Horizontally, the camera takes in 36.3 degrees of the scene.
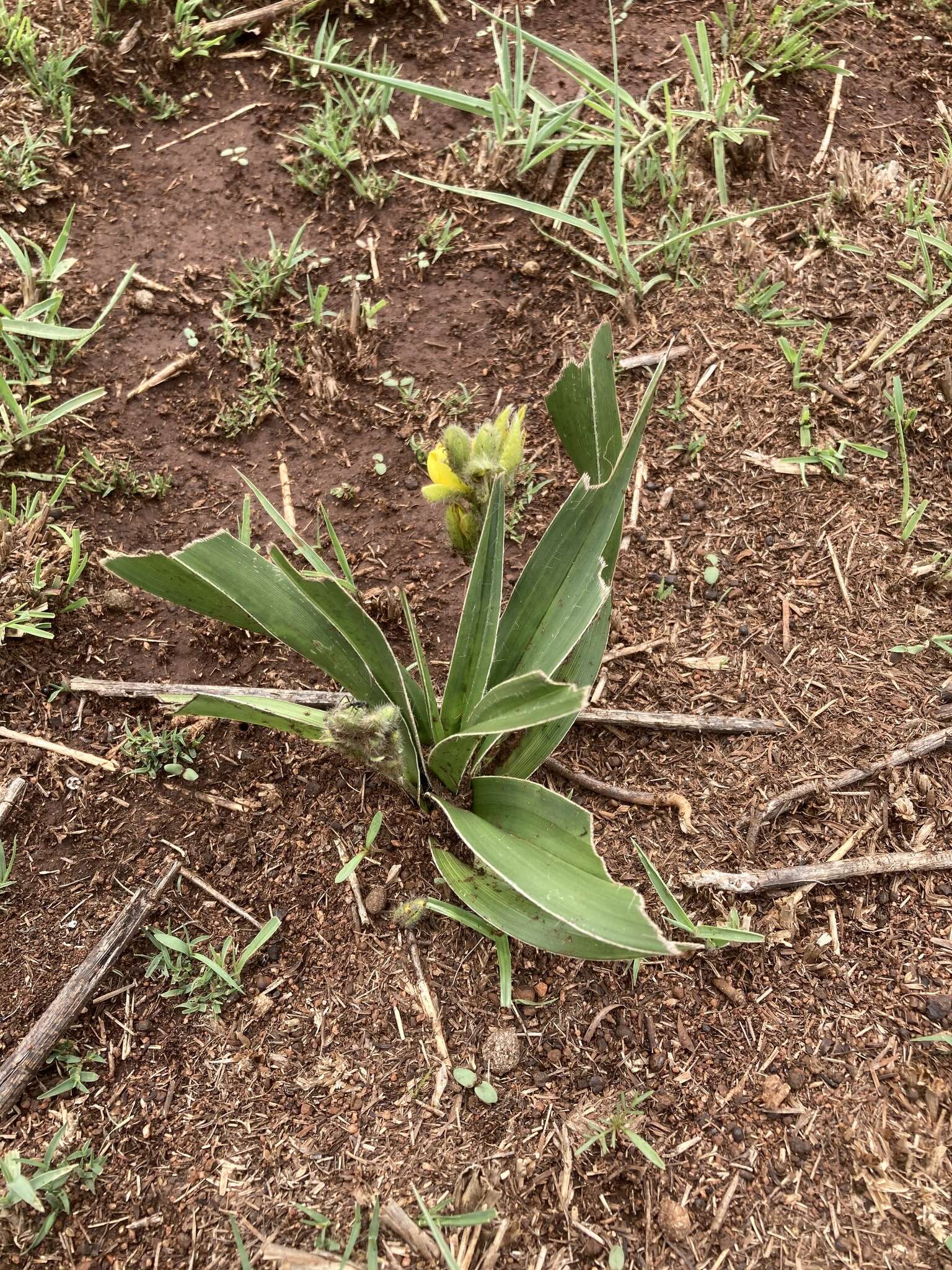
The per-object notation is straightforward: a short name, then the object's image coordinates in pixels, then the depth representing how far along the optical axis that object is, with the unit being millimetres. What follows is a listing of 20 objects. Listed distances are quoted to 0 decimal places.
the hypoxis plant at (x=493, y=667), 414
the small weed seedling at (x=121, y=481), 538
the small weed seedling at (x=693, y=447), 551
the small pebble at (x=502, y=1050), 454
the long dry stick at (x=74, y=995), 446
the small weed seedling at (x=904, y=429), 537
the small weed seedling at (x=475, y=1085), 448
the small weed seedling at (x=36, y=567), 510
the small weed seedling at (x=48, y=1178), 424
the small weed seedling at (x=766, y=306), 574
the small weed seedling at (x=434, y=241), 585
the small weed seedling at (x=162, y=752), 494
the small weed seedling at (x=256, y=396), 554
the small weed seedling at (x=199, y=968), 462
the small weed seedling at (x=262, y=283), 571
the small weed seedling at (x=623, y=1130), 439
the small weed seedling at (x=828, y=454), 550
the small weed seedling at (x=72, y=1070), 450
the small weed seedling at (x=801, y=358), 563
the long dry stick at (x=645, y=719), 501
